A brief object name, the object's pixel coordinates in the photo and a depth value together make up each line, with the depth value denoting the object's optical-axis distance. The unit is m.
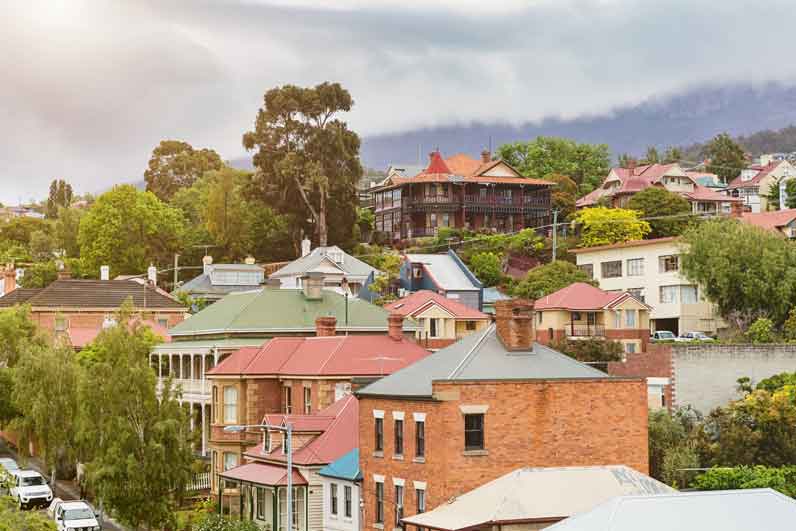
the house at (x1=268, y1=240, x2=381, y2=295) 110.50
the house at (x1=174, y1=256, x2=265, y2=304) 117.50
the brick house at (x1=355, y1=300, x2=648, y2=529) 47.50
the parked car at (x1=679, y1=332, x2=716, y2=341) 88.59
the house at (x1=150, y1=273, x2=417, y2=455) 73.62
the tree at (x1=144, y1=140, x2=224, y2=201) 187.75
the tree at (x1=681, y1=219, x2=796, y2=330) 79.69
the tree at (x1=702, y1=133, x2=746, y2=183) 199.00
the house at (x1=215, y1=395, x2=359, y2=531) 55.09
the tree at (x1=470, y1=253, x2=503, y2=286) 114.75
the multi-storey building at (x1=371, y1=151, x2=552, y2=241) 135.25
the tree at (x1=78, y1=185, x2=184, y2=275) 134.62
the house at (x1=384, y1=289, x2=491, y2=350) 91.38
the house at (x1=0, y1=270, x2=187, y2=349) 103.75
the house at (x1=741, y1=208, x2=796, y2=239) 109.19
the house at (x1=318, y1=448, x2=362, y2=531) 53.03
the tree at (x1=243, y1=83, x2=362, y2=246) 126.12
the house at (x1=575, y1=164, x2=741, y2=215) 132.88
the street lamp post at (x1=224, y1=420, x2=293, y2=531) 43.34
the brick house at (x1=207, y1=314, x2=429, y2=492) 62.09
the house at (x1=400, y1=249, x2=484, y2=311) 106.75
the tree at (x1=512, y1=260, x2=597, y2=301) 101.62
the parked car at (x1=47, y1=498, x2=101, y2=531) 59.41
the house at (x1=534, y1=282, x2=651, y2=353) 89.38
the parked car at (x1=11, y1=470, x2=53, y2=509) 66.62
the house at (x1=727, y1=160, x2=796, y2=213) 156.12
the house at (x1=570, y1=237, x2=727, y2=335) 95.31
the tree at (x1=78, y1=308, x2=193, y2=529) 58.66
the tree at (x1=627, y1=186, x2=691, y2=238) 117.38
